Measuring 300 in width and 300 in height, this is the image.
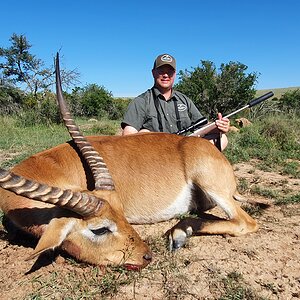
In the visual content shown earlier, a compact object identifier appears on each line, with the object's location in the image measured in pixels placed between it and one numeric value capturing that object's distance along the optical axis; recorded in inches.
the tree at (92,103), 1045.3
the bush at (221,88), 679.7
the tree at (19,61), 1149.7
